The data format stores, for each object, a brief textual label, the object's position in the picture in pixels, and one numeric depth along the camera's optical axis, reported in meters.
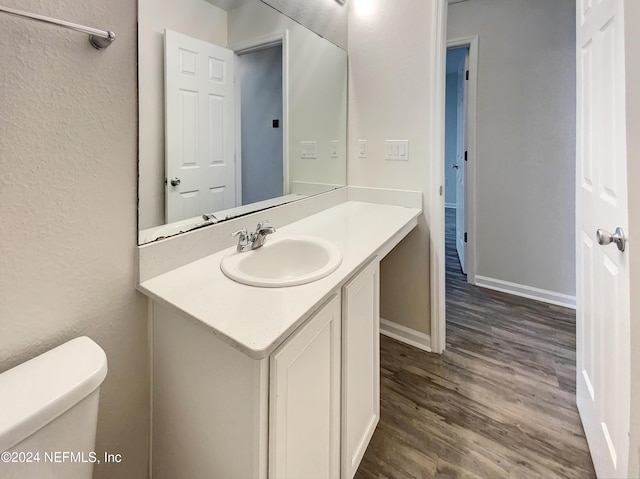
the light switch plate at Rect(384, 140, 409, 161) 1.98
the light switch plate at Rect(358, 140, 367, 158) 2.13
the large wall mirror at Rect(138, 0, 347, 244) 1.04
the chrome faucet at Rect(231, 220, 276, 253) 1.22
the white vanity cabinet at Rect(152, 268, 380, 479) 0.75
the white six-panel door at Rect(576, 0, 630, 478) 0.93
